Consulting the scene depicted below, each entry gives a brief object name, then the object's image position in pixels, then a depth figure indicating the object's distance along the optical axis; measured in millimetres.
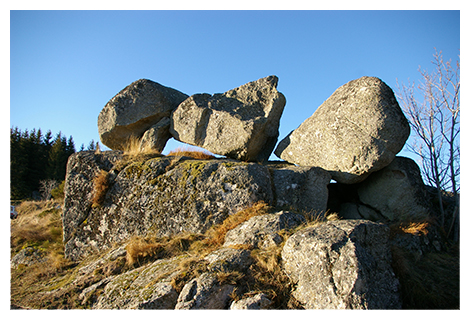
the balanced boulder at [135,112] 9909
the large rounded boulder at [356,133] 7547
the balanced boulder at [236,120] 8711
